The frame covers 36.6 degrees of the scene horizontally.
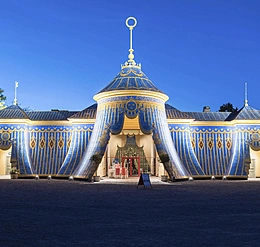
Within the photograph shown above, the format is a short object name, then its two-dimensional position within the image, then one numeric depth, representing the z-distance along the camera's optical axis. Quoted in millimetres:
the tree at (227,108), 47353
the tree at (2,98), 38219
